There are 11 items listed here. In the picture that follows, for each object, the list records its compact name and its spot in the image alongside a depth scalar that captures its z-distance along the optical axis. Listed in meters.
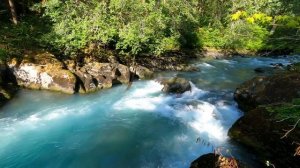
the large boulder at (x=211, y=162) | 4.75
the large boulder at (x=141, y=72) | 10.66
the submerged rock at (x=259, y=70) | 12.17
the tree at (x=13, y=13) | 11.53
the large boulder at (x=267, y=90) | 7.19
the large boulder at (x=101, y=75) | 9.23
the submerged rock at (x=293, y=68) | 8.18
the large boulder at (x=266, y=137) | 5.41
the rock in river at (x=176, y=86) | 9.43
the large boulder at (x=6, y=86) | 8.30
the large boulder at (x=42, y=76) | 8.85
